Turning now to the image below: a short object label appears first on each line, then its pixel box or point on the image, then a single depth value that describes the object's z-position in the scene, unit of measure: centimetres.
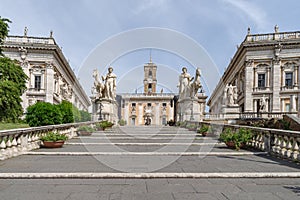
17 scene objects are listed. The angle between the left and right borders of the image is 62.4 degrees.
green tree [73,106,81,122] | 3091
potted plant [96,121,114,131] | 1819
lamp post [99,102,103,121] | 2260
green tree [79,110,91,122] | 3529
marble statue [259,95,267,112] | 3591
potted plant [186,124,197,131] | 1855
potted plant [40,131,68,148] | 891
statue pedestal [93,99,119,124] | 2255
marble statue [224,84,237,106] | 2511
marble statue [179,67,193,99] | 2400
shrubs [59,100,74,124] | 2197
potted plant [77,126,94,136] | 1441
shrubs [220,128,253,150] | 916
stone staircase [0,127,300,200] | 397
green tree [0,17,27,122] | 2041
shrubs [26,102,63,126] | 1852
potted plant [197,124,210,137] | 1374
